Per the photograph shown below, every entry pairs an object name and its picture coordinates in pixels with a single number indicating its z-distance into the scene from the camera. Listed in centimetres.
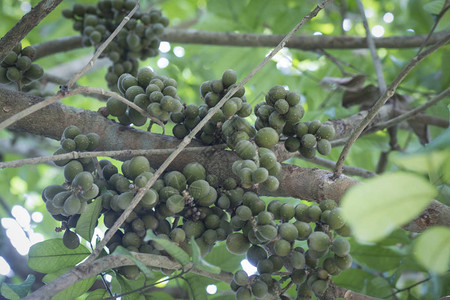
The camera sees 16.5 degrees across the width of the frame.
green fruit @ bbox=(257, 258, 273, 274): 151
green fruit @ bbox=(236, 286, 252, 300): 150
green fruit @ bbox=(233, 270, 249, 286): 150
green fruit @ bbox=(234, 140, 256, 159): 153
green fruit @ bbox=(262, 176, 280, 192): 152
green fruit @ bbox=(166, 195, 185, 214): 151
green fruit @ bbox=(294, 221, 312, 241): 151
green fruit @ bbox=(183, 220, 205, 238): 153
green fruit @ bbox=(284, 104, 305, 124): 156
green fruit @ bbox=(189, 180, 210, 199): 153
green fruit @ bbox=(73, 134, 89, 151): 155
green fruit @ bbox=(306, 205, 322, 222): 151
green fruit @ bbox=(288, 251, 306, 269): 149
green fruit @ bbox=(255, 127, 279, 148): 155
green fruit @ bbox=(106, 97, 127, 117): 160
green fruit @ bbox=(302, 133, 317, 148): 156
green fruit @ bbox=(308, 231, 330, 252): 148
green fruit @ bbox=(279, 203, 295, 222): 152
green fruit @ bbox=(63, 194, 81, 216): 150
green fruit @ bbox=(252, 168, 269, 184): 150
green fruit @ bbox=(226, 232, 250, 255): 153
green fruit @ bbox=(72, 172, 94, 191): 151
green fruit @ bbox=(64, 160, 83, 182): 153
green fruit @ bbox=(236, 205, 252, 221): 151
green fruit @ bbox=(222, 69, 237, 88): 157
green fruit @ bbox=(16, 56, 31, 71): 163
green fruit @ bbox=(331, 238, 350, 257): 148
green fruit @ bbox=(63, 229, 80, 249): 154
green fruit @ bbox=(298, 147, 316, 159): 157
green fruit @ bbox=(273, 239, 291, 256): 150
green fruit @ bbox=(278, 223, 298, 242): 150
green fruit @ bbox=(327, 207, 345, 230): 149
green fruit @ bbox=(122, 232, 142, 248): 152
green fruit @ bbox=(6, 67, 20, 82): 162
